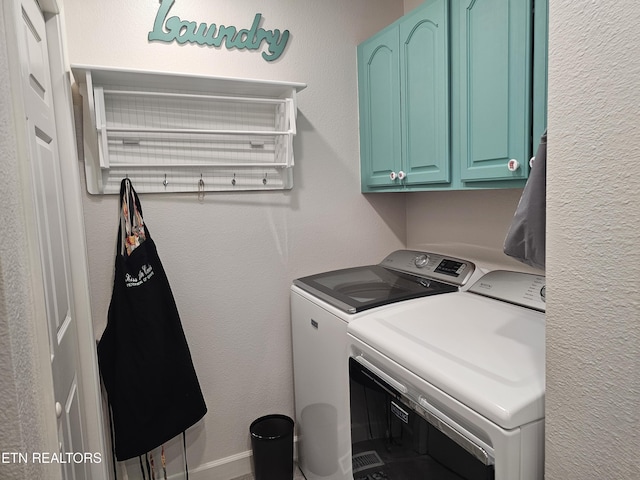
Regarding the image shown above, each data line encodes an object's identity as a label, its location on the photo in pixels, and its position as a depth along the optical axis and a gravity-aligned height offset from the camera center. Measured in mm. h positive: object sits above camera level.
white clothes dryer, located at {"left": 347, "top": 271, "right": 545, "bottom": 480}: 940 -465
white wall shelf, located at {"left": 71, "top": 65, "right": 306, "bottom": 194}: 1746 +343
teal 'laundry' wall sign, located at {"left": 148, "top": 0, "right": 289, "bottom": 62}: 1827 +790
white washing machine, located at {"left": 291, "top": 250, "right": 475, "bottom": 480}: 1653 -501
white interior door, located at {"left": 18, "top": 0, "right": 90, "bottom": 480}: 1110 -47
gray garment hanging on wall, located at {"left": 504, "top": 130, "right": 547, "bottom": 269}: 917 -45
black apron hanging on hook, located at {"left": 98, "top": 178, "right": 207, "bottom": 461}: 1774 -561
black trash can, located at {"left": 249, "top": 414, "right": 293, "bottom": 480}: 1979 -1167
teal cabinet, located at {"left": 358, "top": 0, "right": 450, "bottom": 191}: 1683 +447
